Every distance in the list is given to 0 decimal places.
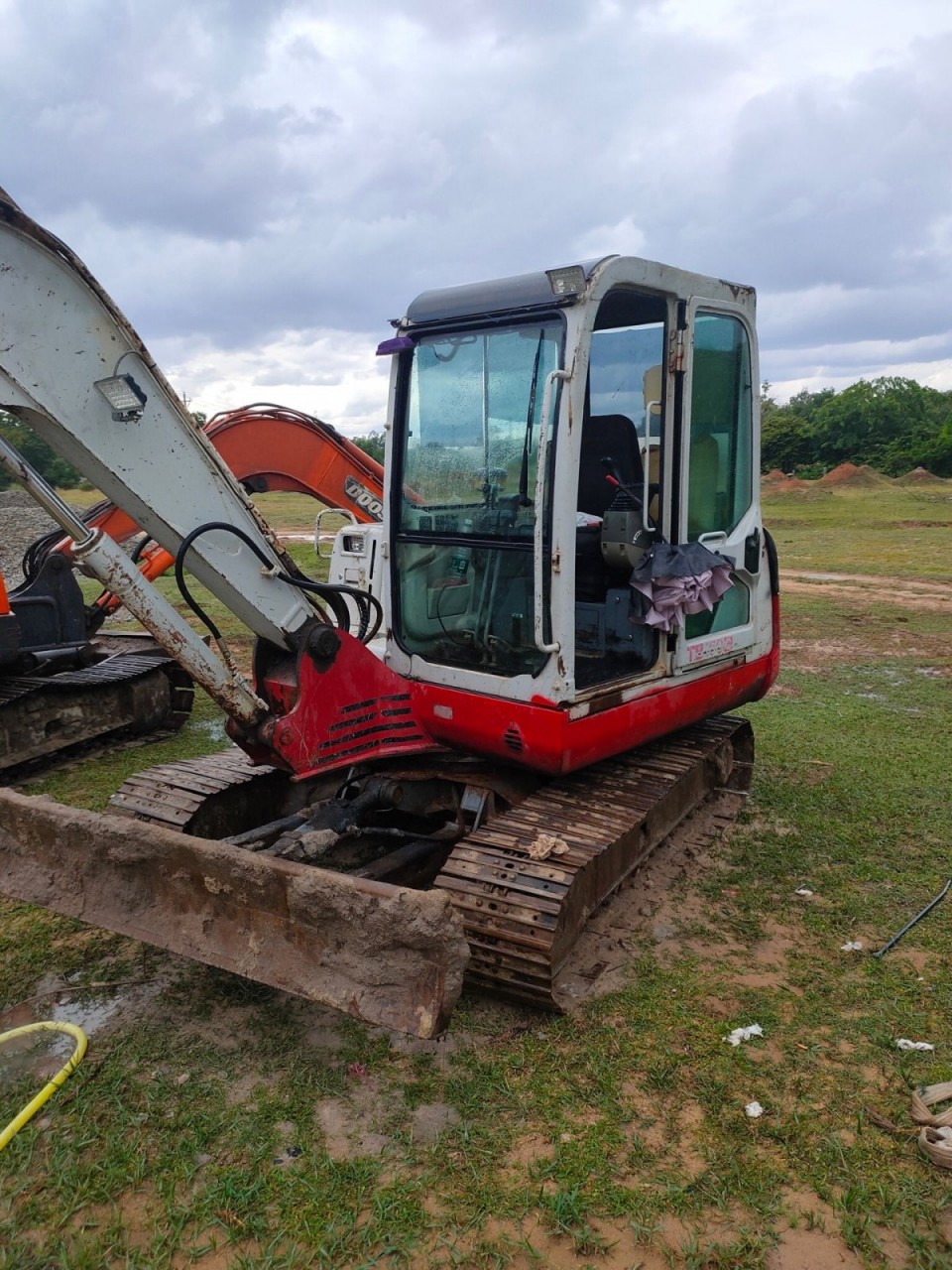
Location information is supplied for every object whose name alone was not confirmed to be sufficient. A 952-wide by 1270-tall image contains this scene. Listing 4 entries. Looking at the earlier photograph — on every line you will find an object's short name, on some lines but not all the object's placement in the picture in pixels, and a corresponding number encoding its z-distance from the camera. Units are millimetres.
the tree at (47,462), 26812
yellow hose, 2816
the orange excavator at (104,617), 6336
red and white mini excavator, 3020
